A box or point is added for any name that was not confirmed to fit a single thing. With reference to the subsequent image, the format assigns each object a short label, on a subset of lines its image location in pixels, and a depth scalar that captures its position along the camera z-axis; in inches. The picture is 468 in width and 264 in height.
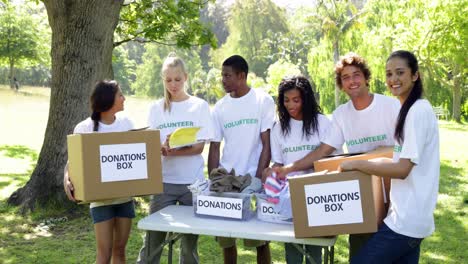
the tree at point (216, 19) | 2319.1
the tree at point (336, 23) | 1179.3
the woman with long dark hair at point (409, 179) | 85.8
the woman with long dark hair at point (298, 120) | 117.6
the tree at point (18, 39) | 1087.6
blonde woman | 126.1
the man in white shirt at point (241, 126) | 129.7
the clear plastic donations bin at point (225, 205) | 108.7
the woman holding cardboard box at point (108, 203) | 114.3
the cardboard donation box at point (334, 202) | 91.6
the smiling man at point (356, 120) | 111.9
